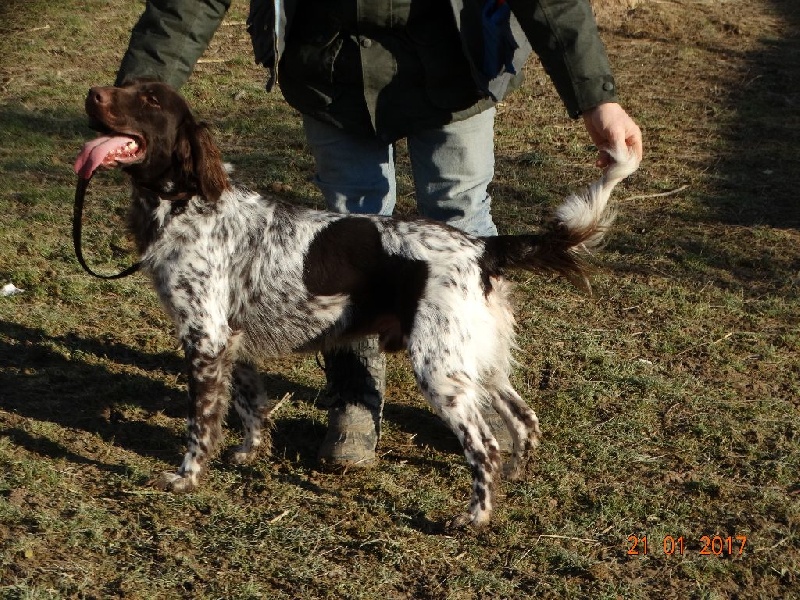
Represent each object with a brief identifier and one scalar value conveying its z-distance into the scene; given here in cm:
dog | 375
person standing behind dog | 359
